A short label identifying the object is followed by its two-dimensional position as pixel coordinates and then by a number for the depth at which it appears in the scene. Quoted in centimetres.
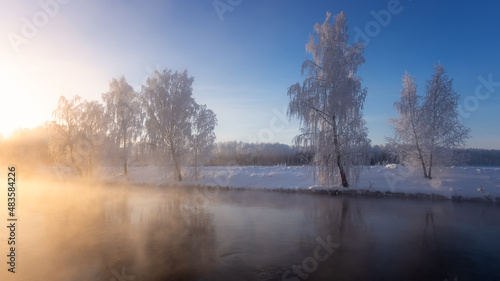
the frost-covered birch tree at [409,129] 2409
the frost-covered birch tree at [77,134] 3694
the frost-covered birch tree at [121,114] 3662
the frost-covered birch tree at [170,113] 3070
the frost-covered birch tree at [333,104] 2106
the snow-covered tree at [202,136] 3100
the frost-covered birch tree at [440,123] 2280
